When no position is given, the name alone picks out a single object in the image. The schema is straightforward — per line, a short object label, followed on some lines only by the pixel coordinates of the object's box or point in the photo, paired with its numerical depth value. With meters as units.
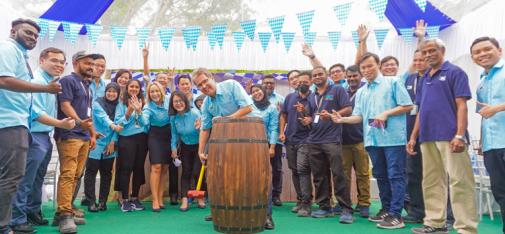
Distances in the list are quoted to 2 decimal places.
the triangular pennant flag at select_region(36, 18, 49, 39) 6.13
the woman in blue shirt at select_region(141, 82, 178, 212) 4.79
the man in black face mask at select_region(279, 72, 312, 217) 4.49
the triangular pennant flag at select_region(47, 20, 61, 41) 6.18
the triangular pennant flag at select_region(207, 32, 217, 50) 6.33
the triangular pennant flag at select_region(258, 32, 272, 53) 6.42
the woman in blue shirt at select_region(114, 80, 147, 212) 4.71
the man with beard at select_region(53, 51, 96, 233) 3.55
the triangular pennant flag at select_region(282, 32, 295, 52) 6.31
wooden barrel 3.19
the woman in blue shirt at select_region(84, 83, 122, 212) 4.62
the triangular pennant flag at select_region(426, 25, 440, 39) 6.34
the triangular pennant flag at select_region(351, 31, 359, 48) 6.60
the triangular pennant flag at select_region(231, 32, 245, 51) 6.63
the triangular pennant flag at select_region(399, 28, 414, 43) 6.57
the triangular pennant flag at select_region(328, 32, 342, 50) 6.44
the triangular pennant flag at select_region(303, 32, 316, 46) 6.32
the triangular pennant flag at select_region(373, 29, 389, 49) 6.35
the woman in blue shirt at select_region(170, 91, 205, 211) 4.76
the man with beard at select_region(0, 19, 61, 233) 2.62
